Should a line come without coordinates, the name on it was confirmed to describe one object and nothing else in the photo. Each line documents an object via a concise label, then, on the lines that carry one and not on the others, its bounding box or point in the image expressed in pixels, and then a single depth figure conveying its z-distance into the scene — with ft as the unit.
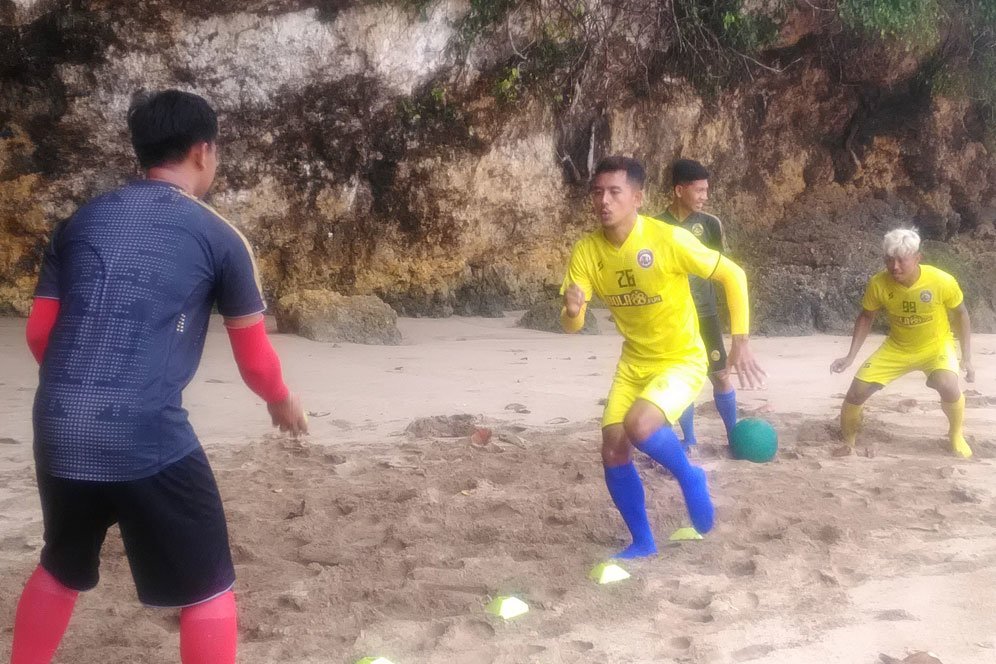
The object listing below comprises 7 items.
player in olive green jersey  19.24
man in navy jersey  7.80
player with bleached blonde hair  19.61
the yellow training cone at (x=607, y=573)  12.46
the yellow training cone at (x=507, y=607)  11.41
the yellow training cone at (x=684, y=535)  14.10
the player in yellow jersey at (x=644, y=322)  13.60
